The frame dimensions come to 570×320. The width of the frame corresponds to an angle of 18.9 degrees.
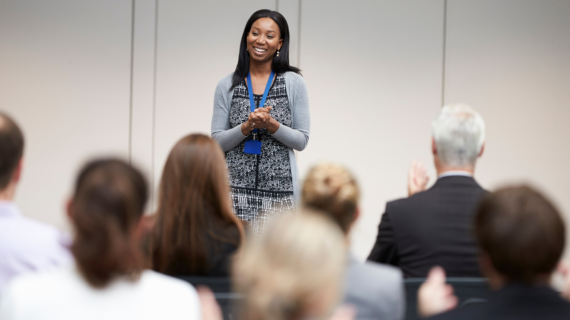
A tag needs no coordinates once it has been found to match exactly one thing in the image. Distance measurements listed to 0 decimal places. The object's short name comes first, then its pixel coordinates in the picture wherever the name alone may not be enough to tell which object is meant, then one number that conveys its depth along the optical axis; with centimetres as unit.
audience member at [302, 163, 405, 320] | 588
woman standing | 740
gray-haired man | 645
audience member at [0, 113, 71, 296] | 591
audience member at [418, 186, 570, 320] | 468
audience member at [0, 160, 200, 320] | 472
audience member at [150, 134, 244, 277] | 638
